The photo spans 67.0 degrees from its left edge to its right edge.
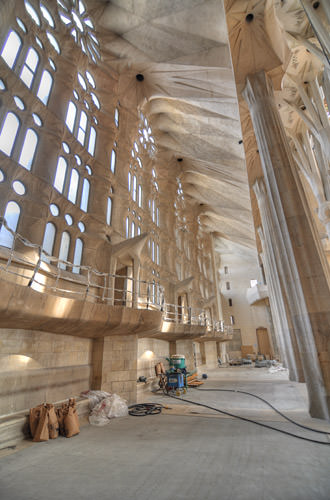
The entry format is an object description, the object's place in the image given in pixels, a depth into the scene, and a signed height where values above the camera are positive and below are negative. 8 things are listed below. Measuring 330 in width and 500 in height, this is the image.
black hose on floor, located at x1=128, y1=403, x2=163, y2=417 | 8.15 -1.64
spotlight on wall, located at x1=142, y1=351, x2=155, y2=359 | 14.02 +0.17
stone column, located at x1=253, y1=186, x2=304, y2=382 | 15.57 +4.61
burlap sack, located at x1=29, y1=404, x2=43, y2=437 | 5.93 -1.27
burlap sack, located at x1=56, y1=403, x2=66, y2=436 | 6.28 -1.37
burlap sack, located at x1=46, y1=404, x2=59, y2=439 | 6.02 -1.42
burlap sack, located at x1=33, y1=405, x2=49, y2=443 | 5.77 -1.49
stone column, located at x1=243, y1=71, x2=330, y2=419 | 7.35 +3.00
